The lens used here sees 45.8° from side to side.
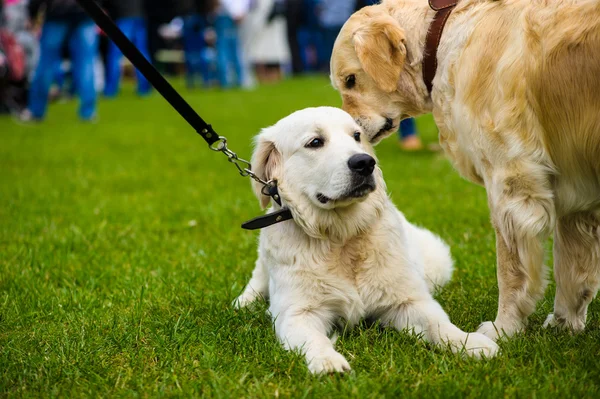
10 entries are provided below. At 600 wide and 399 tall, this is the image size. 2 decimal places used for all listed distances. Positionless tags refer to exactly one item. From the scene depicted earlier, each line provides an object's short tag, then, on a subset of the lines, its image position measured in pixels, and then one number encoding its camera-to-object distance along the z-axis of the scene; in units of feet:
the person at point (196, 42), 71.26
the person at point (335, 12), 62.03
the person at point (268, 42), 72.38
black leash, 10.21
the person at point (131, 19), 52.49
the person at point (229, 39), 63.93
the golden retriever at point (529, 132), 8.26
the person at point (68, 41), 36.35
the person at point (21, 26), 50.71
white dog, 9.75
